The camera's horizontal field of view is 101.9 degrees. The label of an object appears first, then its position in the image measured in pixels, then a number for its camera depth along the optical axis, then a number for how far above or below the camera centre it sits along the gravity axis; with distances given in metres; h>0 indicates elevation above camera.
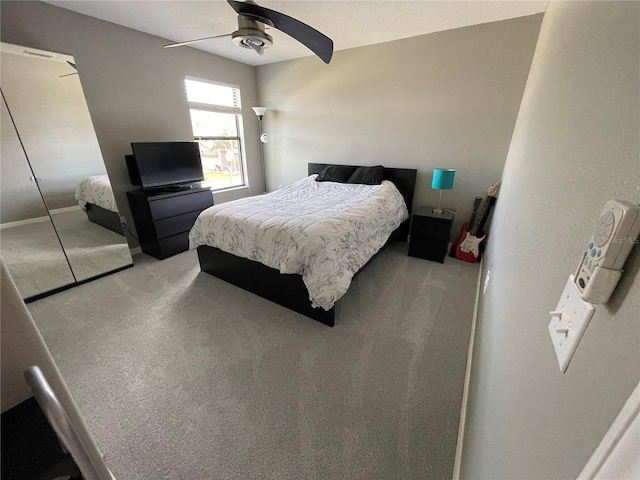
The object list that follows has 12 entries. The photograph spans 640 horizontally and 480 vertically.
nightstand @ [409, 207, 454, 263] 2.94 -1.00
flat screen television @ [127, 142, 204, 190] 2.92 -0.29
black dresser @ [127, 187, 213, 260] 2.97 -0.88
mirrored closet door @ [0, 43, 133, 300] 2.23 -0.36
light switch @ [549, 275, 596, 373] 0.38 -0.27
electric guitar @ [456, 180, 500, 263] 2.91 -1.04
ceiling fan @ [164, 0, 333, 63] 1.66 +0.71
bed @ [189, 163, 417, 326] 1.92 -0.81
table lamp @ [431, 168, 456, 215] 2.88 -0.39
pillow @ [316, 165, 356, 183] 3.67 -0.44
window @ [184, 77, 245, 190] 3.73 +0.16
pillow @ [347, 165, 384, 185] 3.42 -0.43
